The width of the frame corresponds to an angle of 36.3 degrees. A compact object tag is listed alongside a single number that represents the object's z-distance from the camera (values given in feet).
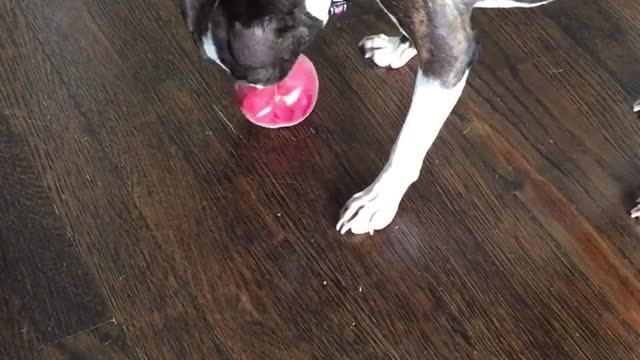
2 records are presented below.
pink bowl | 4.42
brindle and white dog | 3.17
